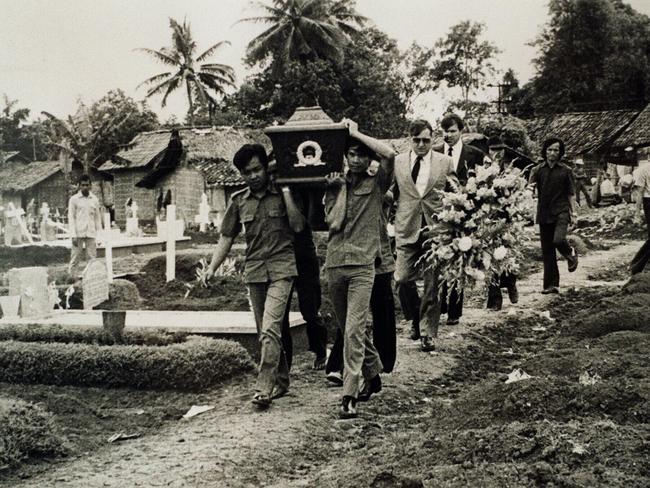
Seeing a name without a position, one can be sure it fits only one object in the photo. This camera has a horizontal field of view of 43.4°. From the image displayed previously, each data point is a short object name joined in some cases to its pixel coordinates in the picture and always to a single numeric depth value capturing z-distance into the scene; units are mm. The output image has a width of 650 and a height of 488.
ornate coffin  5742
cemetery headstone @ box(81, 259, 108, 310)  9531
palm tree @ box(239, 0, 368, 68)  37125
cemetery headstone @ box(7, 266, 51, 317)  8914
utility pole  36219
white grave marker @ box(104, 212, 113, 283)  13543
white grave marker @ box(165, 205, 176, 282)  12898
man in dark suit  8203
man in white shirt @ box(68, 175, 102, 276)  13898
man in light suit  7570
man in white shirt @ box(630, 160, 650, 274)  11242
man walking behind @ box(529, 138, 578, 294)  10422
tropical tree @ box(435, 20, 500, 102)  32125
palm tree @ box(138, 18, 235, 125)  46812
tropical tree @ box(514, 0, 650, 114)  16344
